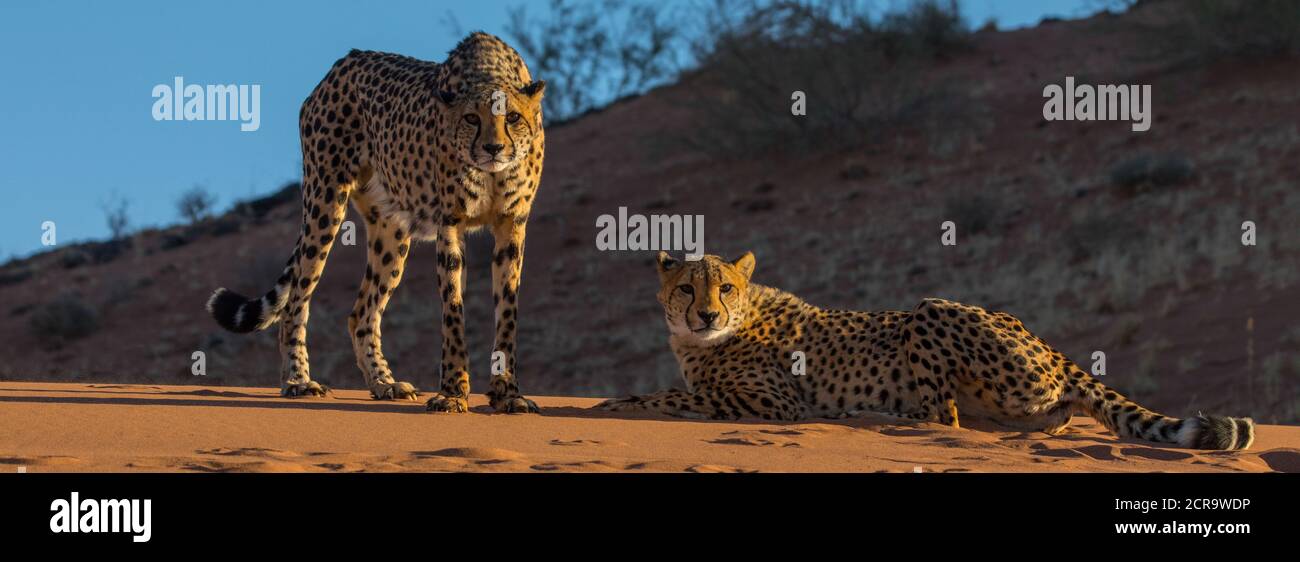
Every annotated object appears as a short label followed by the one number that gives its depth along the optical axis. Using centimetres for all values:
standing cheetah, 1438
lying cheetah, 1396
